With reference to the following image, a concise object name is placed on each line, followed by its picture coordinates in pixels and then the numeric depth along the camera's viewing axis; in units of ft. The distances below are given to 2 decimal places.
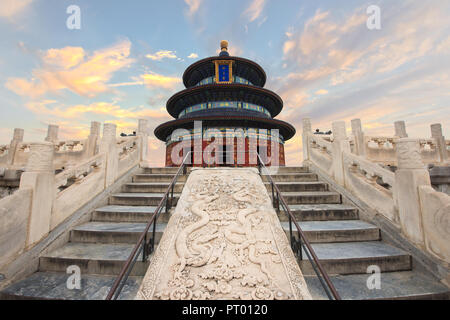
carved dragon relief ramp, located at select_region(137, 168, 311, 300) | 8.22
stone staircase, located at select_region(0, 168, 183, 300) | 9.33
